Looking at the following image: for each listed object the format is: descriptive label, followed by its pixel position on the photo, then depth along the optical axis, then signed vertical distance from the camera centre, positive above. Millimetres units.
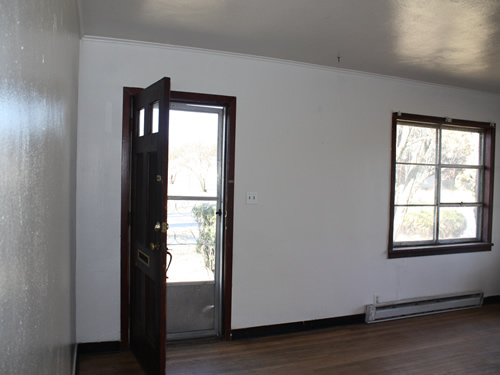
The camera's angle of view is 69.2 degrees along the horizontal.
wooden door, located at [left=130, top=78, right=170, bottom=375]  2482 -330
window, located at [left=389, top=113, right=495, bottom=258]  4129 +20
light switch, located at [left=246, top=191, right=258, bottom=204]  3427 -127
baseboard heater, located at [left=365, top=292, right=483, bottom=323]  3932 -1369
